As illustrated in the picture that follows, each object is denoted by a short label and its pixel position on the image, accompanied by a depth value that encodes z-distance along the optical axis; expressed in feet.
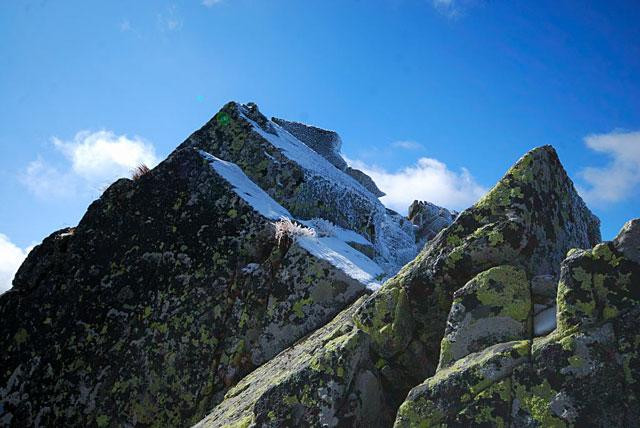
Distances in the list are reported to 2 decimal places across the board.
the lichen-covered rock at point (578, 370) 16.61
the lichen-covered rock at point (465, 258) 23.40
